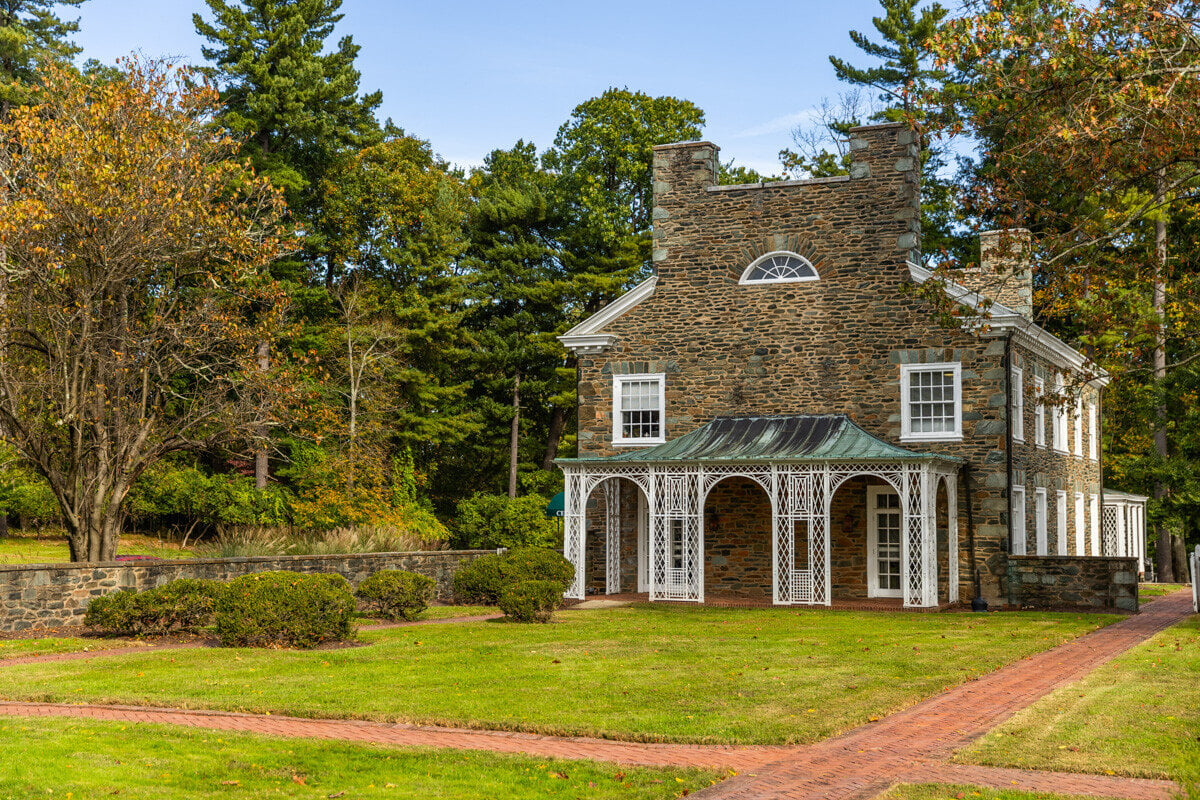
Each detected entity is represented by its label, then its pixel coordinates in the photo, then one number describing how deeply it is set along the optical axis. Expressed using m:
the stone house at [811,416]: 22.06
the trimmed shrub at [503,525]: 32.75
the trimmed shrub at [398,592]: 19.11
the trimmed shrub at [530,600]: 18.44
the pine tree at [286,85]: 36.25
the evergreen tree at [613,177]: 38.50
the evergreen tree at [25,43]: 37.25
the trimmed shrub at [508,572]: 20.05
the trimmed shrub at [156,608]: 16.17
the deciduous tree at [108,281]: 18.86
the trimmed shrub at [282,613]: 15.16
